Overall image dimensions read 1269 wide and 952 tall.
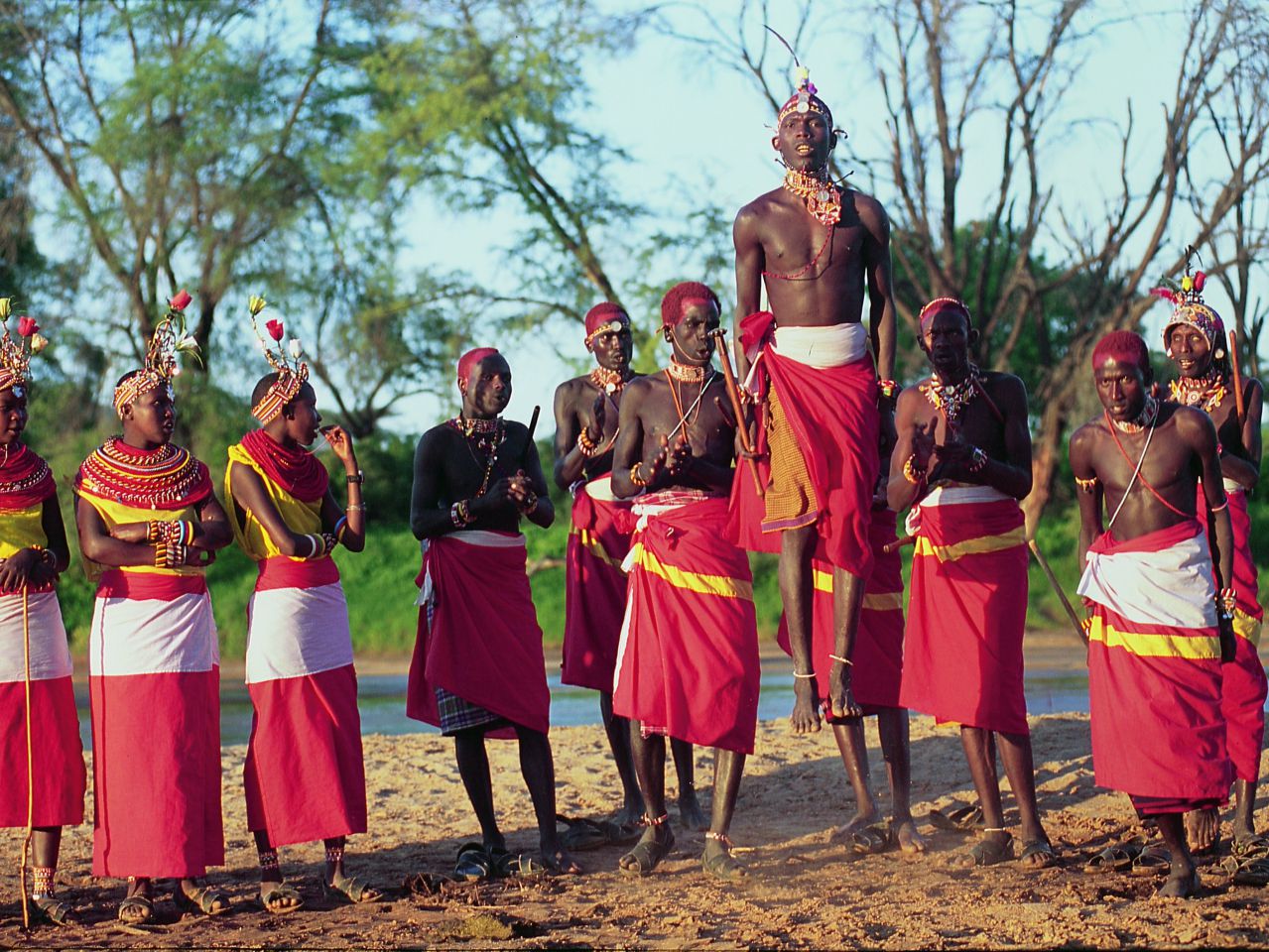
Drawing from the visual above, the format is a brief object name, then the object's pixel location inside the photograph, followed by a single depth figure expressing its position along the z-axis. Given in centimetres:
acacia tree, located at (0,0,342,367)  2525
